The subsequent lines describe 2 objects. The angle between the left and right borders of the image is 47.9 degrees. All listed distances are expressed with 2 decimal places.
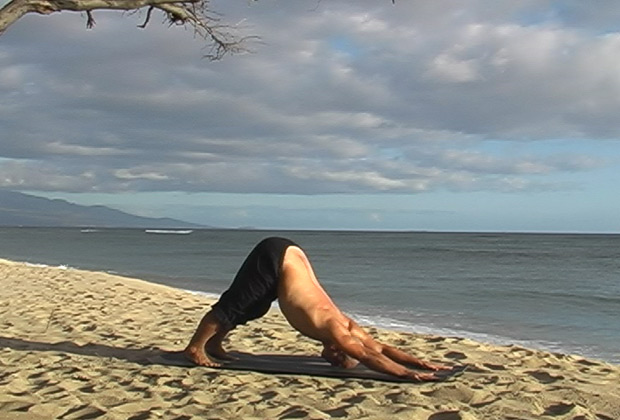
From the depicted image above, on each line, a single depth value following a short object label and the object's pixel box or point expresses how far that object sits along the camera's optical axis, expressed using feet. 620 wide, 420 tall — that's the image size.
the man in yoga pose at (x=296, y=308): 18.13
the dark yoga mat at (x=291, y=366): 18.20
